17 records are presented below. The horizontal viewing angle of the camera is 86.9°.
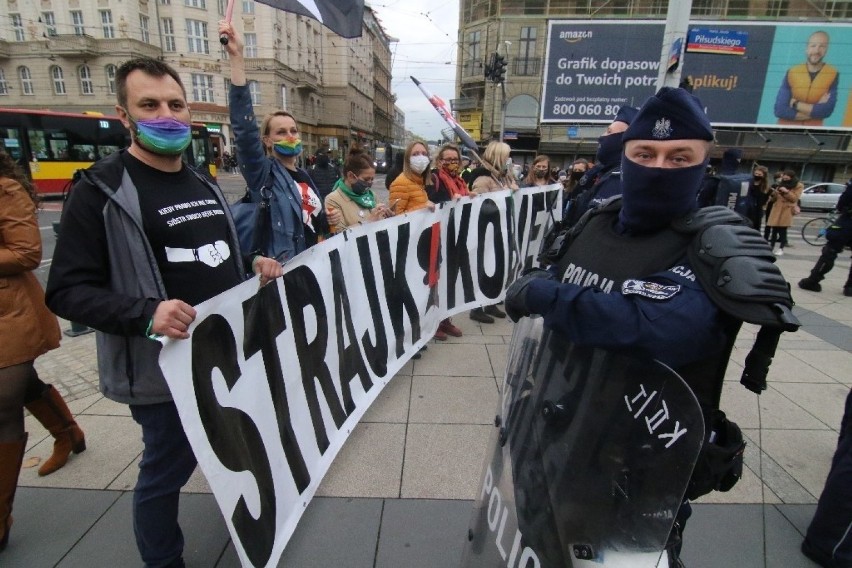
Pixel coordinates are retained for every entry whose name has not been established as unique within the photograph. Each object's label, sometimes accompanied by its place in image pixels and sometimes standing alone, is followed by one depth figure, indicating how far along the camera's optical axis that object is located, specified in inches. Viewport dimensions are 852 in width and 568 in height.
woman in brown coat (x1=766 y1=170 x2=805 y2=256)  366.9
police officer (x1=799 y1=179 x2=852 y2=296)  259.3
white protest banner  64.7
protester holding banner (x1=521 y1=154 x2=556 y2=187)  248.8
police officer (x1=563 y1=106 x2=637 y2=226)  135.3
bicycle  476.1
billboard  1019.9
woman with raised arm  96.1
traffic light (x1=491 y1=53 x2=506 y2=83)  742.9
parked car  804.6
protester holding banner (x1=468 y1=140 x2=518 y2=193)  203.5
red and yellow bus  617.0
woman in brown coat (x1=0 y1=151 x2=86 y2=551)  80.7
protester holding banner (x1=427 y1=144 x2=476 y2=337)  186.2
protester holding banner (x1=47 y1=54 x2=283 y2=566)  58.4
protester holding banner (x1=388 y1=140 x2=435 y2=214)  164.1
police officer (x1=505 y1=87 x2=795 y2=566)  42.4
